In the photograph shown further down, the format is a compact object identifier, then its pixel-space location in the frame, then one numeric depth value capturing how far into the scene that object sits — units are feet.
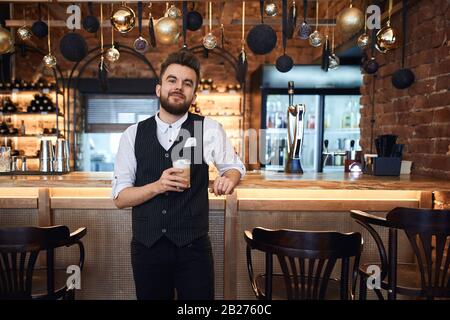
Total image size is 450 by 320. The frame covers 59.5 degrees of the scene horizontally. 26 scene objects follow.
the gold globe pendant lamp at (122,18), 9.12
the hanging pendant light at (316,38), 10.18
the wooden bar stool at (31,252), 5.17
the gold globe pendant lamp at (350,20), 8.89
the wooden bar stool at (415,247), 5.56
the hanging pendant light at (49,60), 10.67
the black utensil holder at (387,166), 9.02
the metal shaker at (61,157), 9.17
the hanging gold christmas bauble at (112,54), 10.87
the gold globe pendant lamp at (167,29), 9.37
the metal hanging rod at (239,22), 12.42
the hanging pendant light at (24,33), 10.60
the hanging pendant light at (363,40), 10.03
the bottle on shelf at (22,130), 18.15
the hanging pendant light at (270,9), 9.84
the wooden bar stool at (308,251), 4.92
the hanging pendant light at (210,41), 10.31
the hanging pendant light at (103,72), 10.78
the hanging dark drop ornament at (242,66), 10.91
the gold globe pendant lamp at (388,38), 8.99
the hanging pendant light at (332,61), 11.18
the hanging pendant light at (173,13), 10.12
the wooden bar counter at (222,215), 8.15
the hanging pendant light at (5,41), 9.43
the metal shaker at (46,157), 9.07
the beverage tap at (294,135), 9.30
